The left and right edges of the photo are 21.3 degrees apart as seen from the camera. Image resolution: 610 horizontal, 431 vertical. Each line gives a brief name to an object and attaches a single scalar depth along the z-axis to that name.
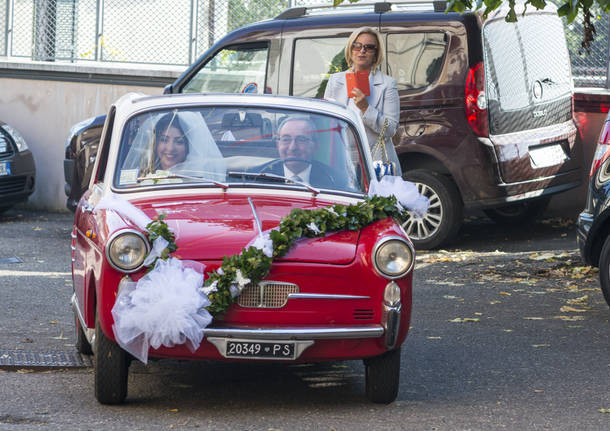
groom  9.10
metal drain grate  9.38
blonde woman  11.67
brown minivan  16.12
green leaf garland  7.50
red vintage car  7.50
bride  9.04
